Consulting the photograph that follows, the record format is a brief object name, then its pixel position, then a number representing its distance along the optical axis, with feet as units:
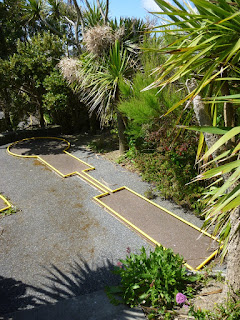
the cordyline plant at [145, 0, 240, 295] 7.29
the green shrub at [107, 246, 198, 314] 10.34
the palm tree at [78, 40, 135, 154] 22.89
